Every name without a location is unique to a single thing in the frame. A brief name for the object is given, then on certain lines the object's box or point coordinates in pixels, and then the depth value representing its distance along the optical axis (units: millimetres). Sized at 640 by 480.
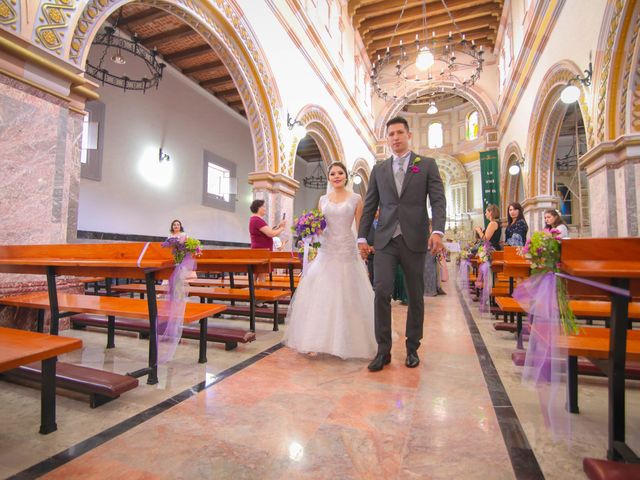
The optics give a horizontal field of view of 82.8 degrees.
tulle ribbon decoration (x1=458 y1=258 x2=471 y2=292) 8855
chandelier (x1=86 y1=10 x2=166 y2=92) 5991
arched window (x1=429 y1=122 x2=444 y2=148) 19828
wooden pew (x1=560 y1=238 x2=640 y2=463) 1299
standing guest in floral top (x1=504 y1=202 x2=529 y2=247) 4898
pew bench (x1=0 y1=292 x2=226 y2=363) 2418
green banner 14133
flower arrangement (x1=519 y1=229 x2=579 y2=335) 1472
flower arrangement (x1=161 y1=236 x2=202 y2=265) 2268
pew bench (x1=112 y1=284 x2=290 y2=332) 3670
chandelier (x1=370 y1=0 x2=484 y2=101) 14281
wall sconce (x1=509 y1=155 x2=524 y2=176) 11062
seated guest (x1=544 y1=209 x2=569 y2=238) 5492
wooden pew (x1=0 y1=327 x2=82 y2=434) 1373
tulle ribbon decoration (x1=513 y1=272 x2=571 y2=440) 1445
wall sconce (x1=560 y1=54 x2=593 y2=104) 5928
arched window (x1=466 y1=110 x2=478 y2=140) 18469
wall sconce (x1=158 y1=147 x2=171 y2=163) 8886
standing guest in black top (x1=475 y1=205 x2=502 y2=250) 5215
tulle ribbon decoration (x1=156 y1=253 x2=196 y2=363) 2354
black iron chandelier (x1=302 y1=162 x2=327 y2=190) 16425
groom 2580
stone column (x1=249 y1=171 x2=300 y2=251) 7477
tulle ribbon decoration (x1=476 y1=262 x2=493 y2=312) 5047
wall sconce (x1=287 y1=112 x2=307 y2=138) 8066
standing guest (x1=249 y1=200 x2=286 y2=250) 4521
